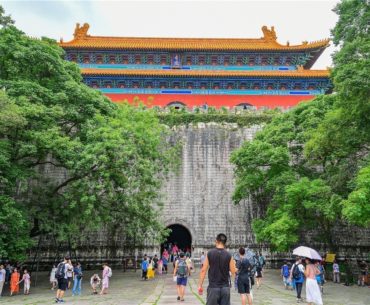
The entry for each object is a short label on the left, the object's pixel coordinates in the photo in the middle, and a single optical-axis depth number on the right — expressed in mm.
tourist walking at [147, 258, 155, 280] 16078
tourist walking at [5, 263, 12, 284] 15133
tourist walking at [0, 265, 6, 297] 13158
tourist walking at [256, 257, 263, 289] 13297
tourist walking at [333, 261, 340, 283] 15445
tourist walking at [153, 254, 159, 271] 17728
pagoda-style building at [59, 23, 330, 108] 27719
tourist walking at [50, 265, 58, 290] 14492
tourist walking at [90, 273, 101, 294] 12628
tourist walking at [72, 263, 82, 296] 12703
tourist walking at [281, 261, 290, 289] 13398
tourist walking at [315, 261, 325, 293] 11780
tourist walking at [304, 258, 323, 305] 7883
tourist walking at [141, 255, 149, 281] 15672
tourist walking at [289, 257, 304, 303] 10469
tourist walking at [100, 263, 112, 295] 12323
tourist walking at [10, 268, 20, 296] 13413
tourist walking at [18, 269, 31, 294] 13430
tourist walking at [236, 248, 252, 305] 7770
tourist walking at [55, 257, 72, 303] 10656
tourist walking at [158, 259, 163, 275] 18084
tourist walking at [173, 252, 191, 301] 9570
